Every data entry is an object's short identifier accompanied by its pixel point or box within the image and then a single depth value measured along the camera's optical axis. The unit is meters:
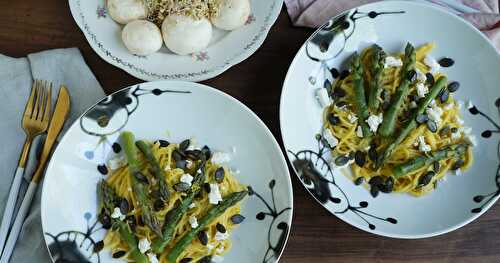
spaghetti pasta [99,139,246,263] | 0.39
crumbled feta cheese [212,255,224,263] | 0.39
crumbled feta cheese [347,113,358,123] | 0.41
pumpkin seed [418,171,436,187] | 0.40
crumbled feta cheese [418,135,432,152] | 0.41
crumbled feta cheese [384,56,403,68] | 0.41
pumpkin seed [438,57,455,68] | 0.43
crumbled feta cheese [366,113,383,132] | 0.41
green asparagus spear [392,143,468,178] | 0.40
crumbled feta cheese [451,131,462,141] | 0.42
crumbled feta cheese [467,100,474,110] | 0.42
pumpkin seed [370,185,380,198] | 0.41
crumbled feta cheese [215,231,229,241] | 0.38
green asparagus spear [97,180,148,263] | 0.38
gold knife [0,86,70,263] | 0.38
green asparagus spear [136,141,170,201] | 0.38
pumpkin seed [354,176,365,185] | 0.41
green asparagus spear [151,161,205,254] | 0.38
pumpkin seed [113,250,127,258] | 0.38
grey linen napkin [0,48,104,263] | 0.40
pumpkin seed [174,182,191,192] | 0.38
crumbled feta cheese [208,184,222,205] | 0.38
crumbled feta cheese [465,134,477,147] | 0.42
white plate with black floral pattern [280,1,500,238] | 0.40
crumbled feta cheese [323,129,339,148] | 0.41
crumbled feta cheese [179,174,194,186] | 0.38
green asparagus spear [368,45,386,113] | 0.41
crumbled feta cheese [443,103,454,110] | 0.42
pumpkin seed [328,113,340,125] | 0.41
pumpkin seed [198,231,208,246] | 0.38
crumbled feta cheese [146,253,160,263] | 0.38
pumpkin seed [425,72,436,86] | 0.42
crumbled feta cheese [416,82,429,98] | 0.41
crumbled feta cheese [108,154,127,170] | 0.39
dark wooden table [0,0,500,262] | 0.42
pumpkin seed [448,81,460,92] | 0.42
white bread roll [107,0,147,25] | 0.40
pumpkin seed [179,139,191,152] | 0.40
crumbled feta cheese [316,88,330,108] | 0.41
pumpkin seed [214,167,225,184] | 0.39
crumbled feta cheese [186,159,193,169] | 0.40
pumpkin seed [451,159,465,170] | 0.41
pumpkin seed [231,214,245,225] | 0.39
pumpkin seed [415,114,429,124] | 0.41
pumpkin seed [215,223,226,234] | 0.38
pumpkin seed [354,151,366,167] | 0.41
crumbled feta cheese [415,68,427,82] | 0.42
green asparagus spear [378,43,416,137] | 0.41
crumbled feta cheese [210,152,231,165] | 0.40
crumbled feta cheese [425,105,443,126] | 0.41
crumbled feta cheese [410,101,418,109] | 0.42
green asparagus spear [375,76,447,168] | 0.40
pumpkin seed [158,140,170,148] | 0.40
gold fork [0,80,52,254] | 0.38
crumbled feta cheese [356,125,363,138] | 0.41
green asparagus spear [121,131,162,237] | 0.38
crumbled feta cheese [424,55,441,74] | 0.42
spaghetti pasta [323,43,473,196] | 0.41
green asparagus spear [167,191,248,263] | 0.38
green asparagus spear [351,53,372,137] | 0.41
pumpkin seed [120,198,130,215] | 0.38
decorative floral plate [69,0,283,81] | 0.40
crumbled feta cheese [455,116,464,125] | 0.42
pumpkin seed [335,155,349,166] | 0.41
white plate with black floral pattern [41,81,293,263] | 0.38
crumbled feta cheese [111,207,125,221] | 0.38
